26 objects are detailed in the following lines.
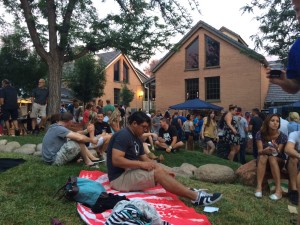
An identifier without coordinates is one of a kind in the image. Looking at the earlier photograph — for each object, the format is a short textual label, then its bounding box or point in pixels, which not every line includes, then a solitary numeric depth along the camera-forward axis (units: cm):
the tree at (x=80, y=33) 830
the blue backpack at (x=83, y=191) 331
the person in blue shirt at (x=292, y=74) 149
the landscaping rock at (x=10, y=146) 642
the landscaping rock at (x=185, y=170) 527
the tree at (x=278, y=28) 1101
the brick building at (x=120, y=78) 2662
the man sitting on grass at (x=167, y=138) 767
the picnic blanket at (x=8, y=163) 463
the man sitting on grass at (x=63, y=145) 490
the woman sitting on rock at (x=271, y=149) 455
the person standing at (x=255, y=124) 821
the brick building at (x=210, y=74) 1782
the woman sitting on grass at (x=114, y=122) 620
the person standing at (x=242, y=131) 844
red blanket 295
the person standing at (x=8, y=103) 813
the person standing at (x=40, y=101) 865
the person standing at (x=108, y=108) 825
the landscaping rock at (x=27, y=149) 628
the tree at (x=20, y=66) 1586
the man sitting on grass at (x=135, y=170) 354
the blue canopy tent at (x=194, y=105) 1395
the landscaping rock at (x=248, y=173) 502
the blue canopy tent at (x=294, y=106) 1165
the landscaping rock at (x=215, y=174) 500
